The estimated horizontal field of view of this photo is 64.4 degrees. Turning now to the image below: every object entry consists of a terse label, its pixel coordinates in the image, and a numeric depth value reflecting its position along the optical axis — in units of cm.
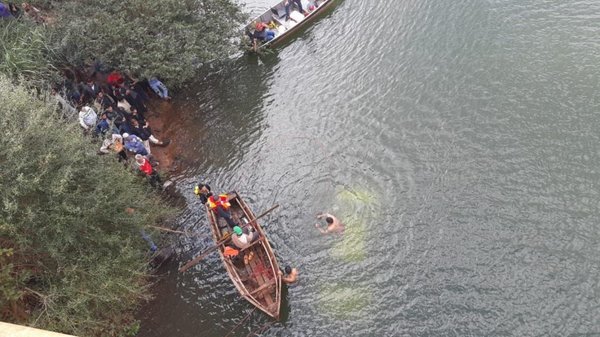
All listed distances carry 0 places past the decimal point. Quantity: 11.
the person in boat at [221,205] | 1617
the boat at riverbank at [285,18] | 2689
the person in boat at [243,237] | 1530
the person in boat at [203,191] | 1691
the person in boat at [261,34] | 2617
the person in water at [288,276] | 1491
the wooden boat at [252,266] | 1429
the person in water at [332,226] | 1642
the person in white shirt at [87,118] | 1800
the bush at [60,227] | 1229
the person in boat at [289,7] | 2775
